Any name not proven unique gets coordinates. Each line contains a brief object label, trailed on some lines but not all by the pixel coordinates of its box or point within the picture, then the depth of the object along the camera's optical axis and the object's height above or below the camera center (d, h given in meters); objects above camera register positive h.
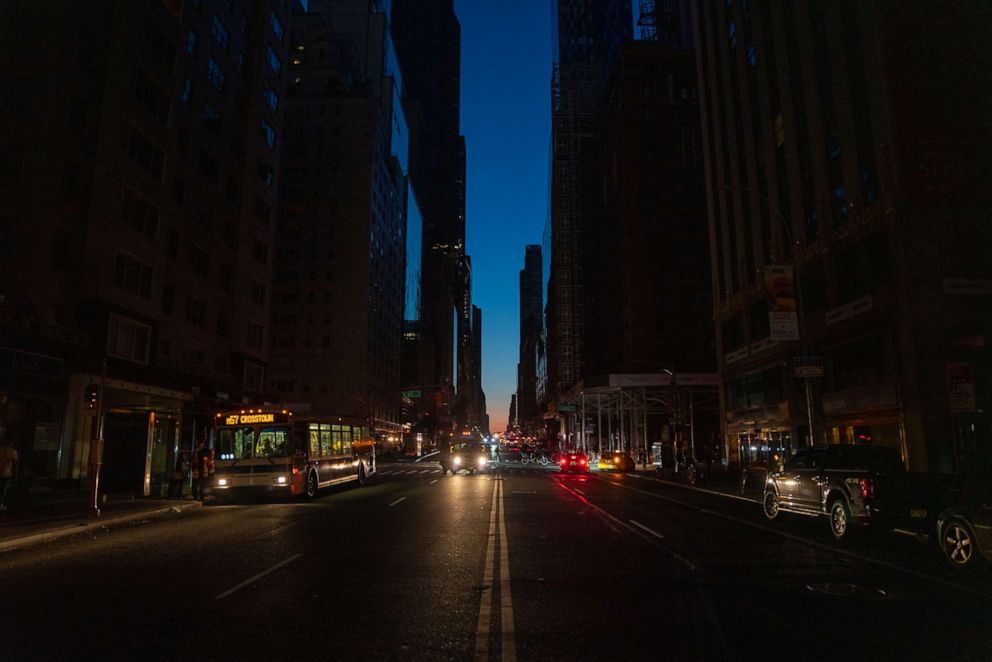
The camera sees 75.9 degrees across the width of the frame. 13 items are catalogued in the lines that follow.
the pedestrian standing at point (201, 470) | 20.75 -0.95
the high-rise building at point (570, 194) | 124.38 +48.60
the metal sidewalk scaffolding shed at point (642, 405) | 49.22 +3.34
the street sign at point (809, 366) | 22.31 +2.55
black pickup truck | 11.87 -0.92
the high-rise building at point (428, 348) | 161.88 +25.44
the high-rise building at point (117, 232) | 23.22 +9.44
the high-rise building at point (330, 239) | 88.62 +29.02
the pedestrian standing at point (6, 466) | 16.36 -0.63
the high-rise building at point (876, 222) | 23.94 +9.27
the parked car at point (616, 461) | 45.41 -1.50
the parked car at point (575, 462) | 46.44 -1.59
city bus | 20.36 -0.40
